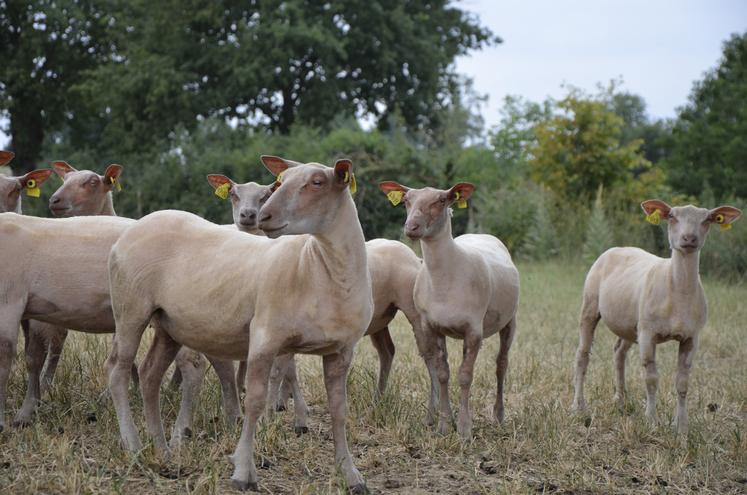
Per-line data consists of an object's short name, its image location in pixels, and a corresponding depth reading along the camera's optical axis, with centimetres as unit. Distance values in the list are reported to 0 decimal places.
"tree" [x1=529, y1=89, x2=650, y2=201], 2214
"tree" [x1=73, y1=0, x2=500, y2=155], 2734
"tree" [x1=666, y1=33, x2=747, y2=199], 3353
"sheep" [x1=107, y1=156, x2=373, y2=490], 485
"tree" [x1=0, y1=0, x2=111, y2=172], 3103
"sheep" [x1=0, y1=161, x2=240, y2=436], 582
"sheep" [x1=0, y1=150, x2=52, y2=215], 734
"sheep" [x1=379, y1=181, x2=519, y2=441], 673
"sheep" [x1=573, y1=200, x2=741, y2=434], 744
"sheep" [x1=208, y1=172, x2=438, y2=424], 724
